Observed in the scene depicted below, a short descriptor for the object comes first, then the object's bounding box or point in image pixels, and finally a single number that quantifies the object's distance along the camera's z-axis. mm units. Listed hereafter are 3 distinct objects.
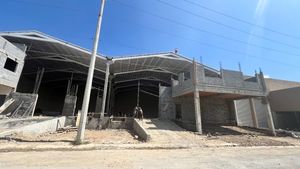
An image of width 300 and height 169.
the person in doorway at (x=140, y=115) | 17325
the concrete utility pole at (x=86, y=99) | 8797
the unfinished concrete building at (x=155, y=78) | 16855
